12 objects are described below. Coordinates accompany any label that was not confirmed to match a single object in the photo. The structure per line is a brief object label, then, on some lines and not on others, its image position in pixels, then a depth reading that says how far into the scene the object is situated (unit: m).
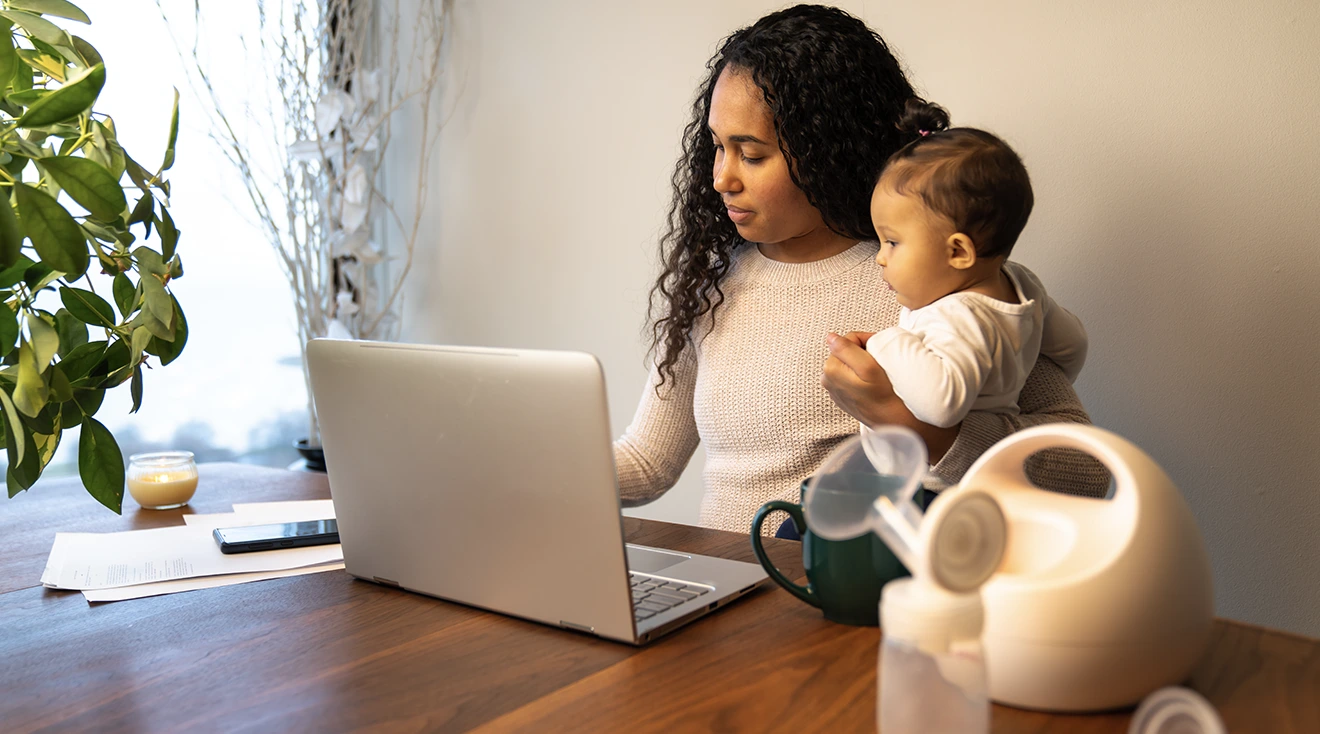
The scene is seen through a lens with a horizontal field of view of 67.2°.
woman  1.44
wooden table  0.65
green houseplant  0.70
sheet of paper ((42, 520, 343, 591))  1.00
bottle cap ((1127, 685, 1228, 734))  0.49
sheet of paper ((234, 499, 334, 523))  1.29
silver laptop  0.76
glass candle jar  1.35
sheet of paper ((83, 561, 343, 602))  0.94
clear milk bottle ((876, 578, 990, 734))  0.50
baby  1.09
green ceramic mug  0.77
